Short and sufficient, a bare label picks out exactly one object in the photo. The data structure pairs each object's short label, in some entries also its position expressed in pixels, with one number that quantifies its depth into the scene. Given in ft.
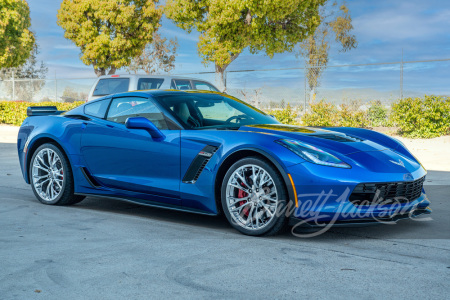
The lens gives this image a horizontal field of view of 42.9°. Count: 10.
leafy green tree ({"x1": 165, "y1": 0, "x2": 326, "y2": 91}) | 77.56
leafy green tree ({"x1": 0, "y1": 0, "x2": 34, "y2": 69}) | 116.88
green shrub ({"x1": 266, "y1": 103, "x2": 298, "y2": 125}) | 58.39
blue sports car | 15.51
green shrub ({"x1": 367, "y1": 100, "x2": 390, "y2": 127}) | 57.11
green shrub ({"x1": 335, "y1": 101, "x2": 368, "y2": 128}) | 55.98
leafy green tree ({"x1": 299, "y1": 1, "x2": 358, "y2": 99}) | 122.72
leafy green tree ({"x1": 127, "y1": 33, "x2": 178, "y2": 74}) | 141.79
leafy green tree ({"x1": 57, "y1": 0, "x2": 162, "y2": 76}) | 109.40
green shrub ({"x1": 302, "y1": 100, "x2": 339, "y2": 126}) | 56.18
